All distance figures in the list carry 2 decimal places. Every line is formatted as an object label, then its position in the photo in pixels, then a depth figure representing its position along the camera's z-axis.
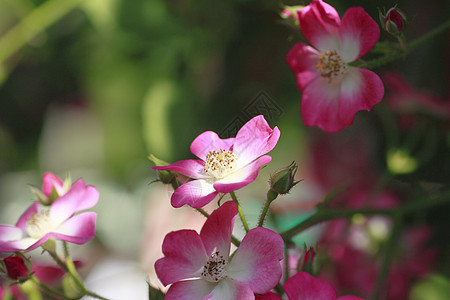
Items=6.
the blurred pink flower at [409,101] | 0.86
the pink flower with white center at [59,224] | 0.71
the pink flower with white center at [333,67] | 0.71
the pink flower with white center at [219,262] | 0.68
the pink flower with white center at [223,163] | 0.69
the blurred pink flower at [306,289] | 0.68
